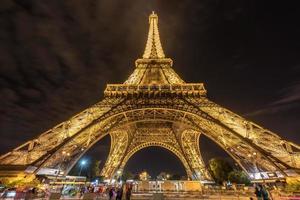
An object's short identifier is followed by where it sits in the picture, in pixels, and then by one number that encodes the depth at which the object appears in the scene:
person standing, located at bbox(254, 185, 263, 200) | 10.67
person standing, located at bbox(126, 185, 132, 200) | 10.63
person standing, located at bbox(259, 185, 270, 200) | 9.12
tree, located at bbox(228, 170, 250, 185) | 38.19
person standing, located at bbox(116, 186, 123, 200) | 10.57
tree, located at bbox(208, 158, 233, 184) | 40.88
